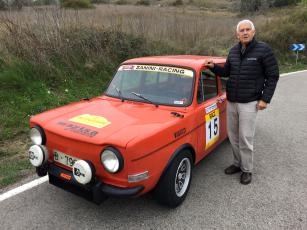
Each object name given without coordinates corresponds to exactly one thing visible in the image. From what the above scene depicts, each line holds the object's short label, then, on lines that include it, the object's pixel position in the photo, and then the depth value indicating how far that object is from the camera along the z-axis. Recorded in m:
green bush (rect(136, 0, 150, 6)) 42.88
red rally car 3.04
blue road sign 15.40
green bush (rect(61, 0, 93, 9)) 19.95
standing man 3.93
